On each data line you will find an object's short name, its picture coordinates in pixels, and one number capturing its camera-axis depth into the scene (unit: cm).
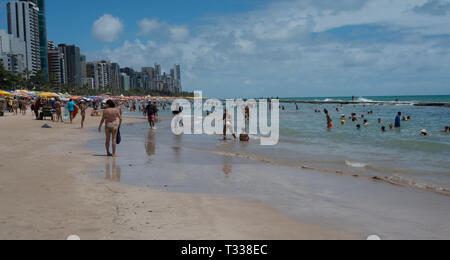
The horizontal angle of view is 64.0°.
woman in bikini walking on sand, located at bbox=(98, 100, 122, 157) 948
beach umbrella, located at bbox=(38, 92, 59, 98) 4846
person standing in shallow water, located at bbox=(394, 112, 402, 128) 2389
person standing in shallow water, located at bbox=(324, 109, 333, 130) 2442
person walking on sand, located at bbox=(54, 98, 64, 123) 2322
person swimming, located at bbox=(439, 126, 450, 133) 2031
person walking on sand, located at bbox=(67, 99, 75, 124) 2290
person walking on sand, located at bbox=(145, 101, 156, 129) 2020
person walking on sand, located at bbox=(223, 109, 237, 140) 1646
